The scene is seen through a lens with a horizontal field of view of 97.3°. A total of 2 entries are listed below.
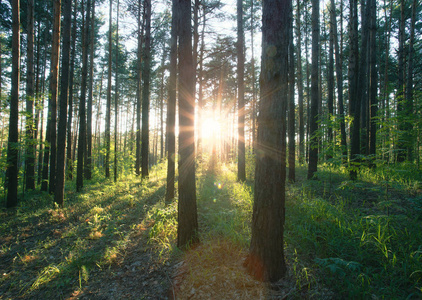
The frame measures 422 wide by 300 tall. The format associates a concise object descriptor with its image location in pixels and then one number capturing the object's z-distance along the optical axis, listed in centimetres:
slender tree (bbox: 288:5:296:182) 833
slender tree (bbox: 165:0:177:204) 635
